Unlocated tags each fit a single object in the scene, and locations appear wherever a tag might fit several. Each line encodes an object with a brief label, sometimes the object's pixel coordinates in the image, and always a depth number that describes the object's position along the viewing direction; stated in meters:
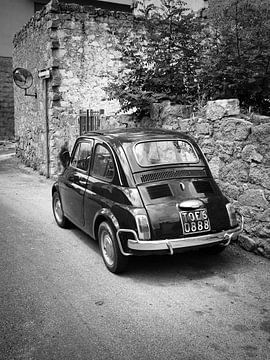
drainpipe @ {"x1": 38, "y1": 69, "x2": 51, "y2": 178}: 12.20
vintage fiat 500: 4.40
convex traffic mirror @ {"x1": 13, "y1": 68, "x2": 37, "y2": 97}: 13.63
